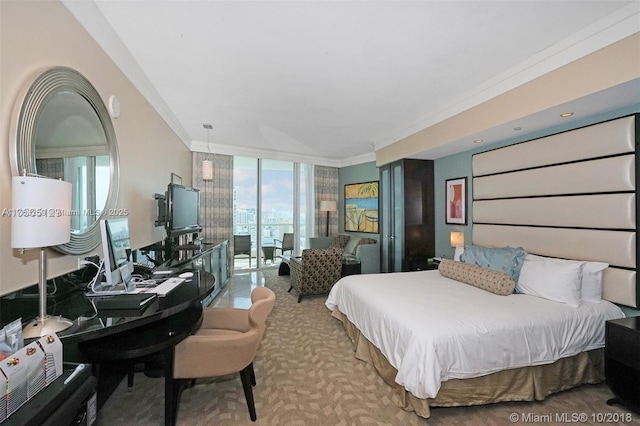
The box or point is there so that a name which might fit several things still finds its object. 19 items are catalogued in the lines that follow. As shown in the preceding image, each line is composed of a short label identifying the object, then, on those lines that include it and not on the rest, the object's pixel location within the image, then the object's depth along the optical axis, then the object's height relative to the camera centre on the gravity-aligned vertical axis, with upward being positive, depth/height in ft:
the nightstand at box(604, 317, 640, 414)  5.99 -3.43
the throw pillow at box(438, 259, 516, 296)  8.20 -2.14
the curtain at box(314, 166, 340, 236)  22.35 +1.83
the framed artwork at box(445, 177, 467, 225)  12.87 +0.63
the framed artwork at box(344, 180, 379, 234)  19.90 +0.55
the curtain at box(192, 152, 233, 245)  18.01 +1.22
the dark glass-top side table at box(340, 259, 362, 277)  16.53 -3.37
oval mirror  4.25 +1.38
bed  6.07 -2.49
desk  4.04 -2.34
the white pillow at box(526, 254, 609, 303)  7.54 -1.99
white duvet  5.82 -2.84
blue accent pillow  8.94 -1.61
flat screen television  9.77 +0.20
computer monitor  4.99 -0.73
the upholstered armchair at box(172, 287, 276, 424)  5.35 -2.89
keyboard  5.47 -1.58
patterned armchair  13.52 -2.95
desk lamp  3.51 -0.07
